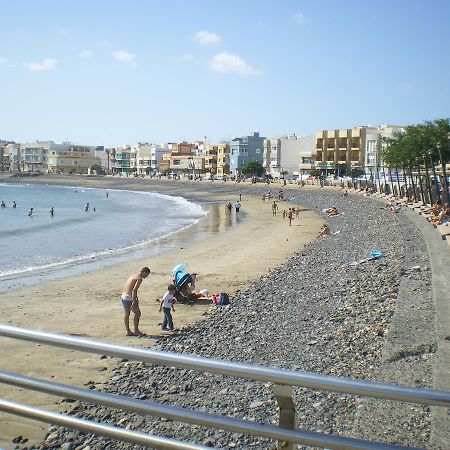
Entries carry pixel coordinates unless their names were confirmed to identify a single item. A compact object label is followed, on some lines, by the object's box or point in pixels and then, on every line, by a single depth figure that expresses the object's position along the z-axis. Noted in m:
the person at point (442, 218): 22.52
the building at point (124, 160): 158.75
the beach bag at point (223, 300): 12.63
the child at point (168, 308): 10.61
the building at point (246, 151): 109.06
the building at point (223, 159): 114.50
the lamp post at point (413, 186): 41.62
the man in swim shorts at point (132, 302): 10.53
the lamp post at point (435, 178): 31.95
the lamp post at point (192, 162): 123.06
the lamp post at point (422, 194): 37.51
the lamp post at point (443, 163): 28.45
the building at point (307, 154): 92.58
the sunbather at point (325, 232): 26.92
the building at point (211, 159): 119.50
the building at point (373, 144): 79.54
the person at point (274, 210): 44.11
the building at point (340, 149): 83.56
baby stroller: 13.02
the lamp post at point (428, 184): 34.39
